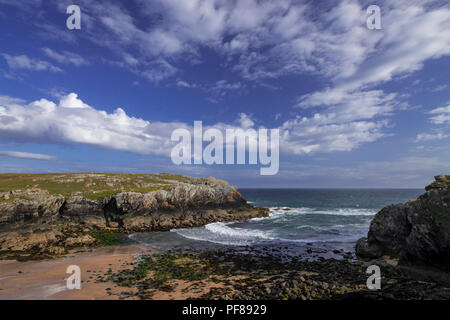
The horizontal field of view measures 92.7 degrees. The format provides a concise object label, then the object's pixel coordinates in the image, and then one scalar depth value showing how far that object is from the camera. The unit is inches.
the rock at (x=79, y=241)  1213.3
